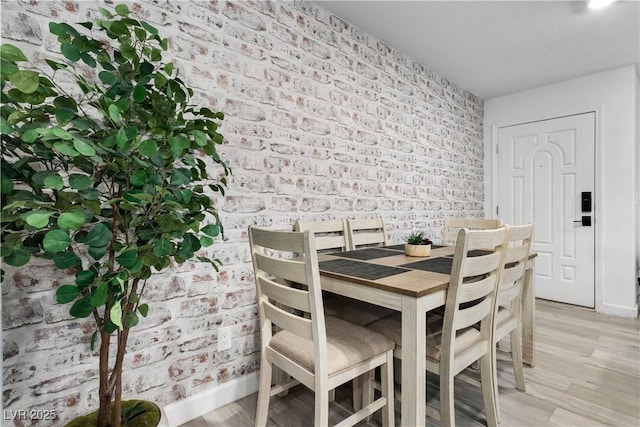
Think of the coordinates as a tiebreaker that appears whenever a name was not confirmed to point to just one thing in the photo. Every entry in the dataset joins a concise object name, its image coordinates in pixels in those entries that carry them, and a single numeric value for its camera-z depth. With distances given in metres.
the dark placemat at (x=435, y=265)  1.60
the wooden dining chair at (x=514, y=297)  1.60
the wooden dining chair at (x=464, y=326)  1.31
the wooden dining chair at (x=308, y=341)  1.22
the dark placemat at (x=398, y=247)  2.37
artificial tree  0.83
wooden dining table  1.21
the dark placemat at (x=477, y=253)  2.04
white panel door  3.51
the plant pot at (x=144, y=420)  1.11
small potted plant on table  2.00
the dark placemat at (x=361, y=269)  1.48
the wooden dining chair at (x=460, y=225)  2.54
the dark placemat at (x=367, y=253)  2.02
